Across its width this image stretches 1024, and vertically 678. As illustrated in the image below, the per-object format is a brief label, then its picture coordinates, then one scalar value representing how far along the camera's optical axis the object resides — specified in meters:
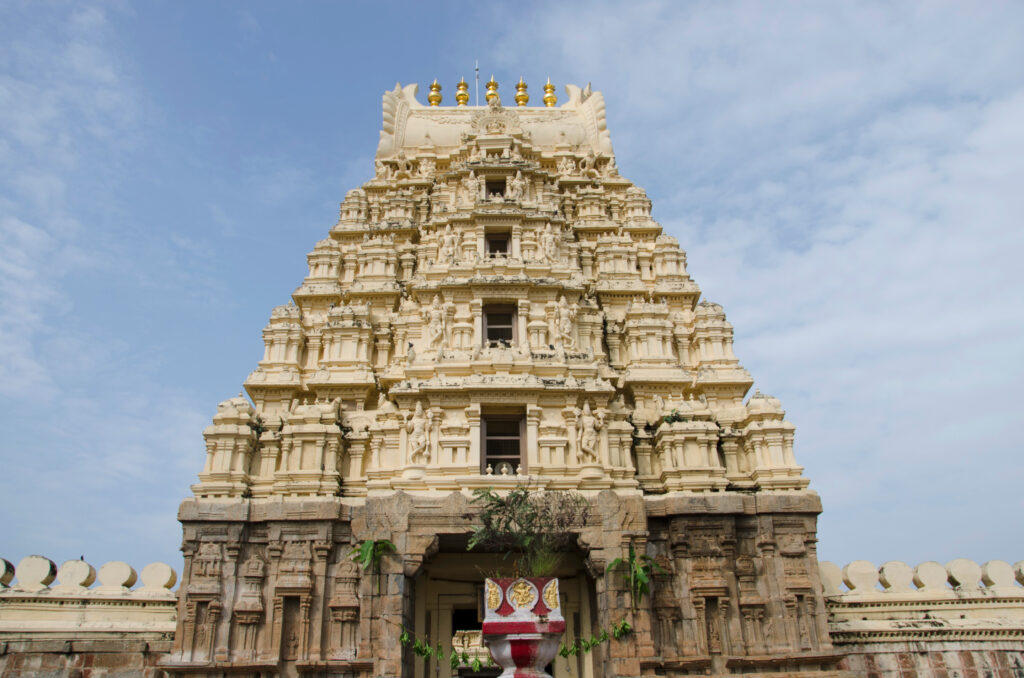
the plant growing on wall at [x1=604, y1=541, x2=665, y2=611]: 15.82
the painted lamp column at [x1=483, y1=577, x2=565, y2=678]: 11.91
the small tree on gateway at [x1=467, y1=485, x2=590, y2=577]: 15.24
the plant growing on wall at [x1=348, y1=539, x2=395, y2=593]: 15.85
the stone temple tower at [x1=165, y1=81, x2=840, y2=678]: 16.31
